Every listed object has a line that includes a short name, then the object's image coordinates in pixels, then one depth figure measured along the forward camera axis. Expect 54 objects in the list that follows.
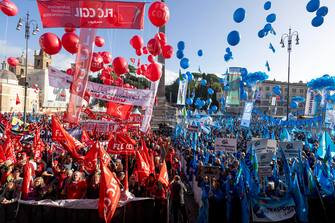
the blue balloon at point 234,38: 17.20
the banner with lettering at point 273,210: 7.58
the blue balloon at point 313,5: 14.47
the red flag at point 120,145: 10.57
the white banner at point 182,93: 25.66
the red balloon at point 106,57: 16.16
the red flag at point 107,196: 6.67
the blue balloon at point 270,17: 18.08
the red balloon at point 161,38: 15.09
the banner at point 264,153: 8.38
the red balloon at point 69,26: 6.51
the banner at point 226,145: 10.48
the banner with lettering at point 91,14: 6.46
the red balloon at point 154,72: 13.26
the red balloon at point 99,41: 14.82
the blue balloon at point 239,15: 15.87
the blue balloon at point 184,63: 23.20
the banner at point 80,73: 7.23
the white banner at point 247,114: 16.69
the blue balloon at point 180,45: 22.36
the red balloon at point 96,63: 13.28
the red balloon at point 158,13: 10.30
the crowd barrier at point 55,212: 7.20
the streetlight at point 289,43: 25.65
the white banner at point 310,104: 22.38
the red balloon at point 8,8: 10.01
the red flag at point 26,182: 7.52
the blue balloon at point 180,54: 22.39
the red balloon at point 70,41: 9.72
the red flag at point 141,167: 9.17
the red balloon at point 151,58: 17.17
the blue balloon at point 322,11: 15.16
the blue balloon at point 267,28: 18.30
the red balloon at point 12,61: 18.20
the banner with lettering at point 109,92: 9.78
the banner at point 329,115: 20.22
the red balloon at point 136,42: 15.00
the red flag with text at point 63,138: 11.05
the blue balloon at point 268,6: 16.93
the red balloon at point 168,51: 15.24
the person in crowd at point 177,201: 8.04
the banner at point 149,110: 12.33
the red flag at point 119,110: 14.45
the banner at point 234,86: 20.64
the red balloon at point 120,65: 13.37
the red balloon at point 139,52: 15.83
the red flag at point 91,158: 10.24
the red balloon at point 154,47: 14.58
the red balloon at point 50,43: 9.45
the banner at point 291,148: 9.37
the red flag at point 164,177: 8.04
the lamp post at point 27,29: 22.55
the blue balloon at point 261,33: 18.34
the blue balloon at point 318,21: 15.20
